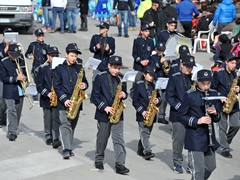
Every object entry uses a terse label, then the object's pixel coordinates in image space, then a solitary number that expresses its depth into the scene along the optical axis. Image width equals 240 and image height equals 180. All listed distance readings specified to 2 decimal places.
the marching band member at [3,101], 13.51
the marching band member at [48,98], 12.02
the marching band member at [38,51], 15.73
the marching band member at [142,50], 15.70
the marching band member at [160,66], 14.25
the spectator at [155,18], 19.53
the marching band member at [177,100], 10.98
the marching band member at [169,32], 15.27
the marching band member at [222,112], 12.26
